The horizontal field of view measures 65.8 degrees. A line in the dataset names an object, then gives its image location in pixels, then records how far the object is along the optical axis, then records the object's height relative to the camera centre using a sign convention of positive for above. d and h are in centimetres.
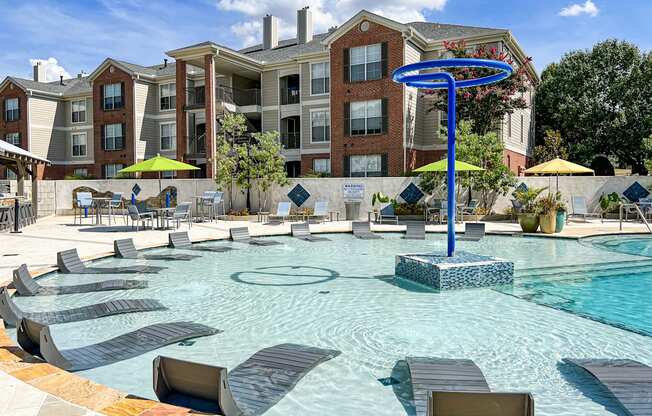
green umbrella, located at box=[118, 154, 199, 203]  1945 +120
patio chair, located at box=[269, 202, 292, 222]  2068 -55
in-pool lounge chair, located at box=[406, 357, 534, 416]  299 -165
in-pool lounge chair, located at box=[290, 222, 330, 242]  1670 -118
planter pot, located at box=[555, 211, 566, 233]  1655 -86
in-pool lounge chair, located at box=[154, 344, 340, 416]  363 -167
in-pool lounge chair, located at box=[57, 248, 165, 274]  1030 -150
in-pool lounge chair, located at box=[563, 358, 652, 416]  412 -169
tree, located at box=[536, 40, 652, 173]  3359 +642
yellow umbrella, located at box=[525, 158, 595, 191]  1972 +110
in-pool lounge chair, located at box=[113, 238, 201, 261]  1229 -145
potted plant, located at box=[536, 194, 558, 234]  1639 -65
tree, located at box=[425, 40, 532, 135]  2388 +480
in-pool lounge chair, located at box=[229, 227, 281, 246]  1540 -131
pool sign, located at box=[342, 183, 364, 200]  2261 +20
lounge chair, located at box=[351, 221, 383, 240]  1692 -114
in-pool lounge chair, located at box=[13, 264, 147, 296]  820 -158
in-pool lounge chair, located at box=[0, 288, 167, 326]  625 -164
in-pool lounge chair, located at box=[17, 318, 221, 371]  475 -165
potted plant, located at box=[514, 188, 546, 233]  1669 -66
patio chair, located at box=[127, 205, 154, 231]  1767 -67
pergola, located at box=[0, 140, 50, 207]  1862 +149
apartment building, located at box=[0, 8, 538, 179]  2667 +587
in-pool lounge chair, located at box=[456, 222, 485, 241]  1559 -111
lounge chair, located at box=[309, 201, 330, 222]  2073 -55
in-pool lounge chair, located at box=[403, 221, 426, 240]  1627 -119
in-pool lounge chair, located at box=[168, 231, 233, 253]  1394 -136
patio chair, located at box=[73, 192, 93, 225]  2153 -25
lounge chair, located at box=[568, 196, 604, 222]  2045 -49
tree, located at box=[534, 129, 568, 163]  3200 +300
